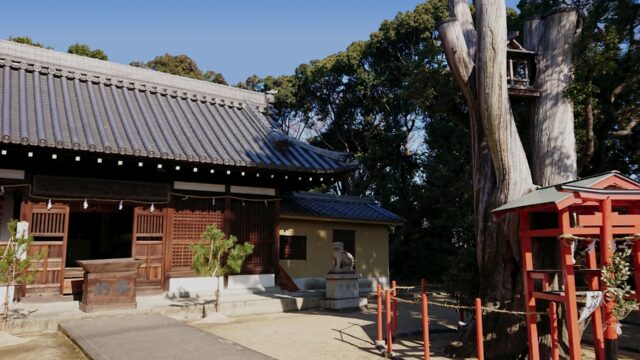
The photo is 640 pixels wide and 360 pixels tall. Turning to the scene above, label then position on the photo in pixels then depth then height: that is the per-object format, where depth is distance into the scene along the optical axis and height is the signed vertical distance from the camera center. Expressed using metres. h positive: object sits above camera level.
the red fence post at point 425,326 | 5.93 -1.14
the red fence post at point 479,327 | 5.44 -1.05
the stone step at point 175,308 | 7.91 -1.40
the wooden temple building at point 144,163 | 9.26 +1.72
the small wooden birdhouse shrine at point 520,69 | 7.12 +2.80
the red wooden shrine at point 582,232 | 5.08 +0.11
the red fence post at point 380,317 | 7.06 -1.21
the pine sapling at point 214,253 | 9.41 -0.28
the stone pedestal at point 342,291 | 11.10 -1.27
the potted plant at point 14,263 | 7.44 -0.40
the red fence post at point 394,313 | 7.78 -1.26
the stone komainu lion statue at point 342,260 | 11.53 -0.50
